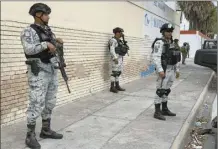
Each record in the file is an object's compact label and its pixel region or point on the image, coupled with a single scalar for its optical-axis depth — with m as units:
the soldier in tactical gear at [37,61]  4.18
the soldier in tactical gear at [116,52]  8.66
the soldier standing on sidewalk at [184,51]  21.36
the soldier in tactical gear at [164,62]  5.91
